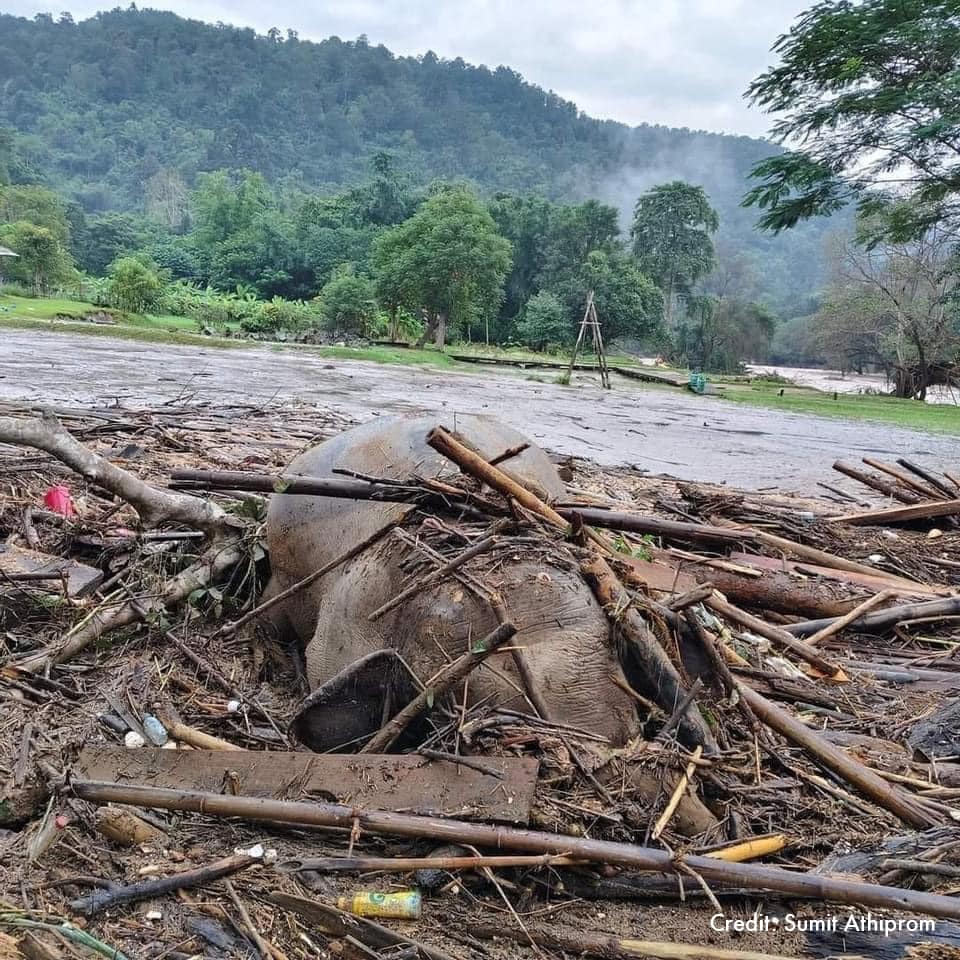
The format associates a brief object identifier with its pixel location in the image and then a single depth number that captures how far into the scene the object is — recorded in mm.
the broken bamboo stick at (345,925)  1964
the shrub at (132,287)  41312
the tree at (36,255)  43812
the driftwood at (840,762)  2488
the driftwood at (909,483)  7109
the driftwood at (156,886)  2074
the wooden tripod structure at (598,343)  26438
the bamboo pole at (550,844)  2006
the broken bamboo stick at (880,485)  7219
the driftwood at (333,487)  3008
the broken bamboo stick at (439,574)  2645
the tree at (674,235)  77438
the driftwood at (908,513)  6355
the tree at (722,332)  64625
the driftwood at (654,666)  2504
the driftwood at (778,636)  3633
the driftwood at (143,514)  3693
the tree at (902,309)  35312
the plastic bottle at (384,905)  2047
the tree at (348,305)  43719
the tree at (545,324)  53531
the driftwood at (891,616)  4215
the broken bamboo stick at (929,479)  6926
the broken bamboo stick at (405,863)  2074
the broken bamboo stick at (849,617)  4078
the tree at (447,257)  40875
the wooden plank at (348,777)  2248
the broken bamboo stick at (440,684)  2383
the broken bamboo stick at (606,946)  1921
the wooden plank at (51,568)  3822
